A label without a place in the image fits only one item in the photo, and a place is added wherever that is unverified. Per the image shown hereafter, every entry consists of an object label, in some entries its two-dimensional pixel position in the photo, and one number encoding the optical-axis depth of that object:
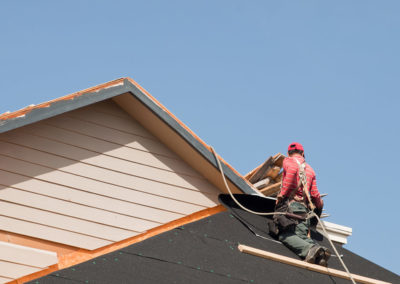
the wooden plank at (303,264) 16.65
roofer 17.75
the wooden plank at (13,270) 15.37
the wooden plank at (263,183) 21.21
